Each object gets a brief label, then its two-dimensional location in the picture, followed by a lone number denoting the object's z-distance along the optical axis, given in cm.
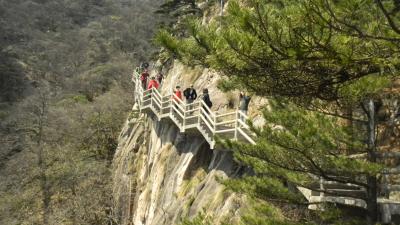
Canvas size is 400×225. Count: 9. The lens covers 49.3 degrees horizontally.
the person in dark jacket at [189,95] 1432
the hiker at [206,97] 1365
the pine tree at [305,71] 454
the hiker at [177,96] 1523
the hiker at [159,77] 2140
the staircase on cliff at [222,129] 742
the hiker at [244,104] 1206
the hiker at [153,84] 1811
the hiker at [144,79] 2122
